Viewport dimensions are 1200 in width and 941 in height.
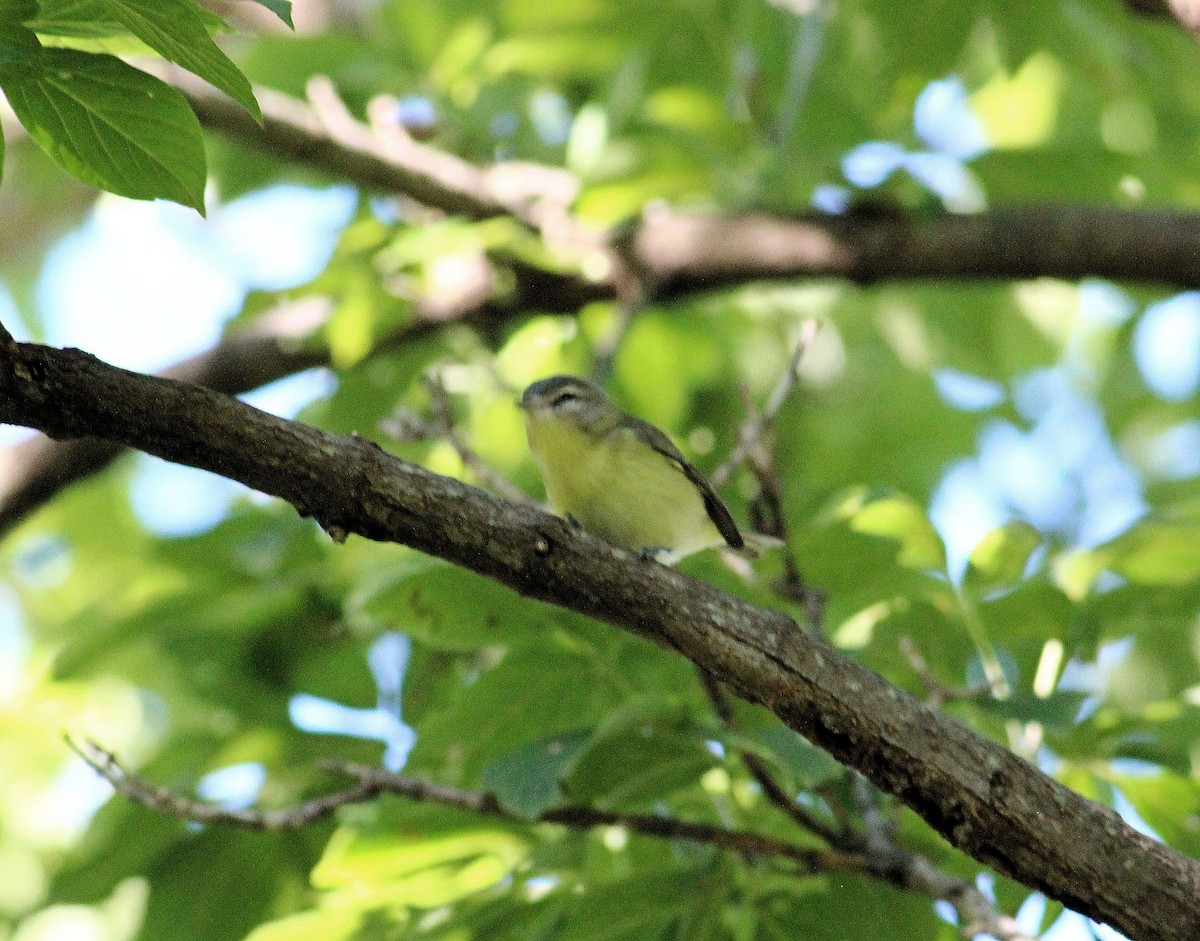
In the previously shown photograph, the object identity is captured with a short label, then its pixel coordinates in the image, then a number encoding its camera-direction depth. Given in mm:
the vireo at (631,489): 8477
